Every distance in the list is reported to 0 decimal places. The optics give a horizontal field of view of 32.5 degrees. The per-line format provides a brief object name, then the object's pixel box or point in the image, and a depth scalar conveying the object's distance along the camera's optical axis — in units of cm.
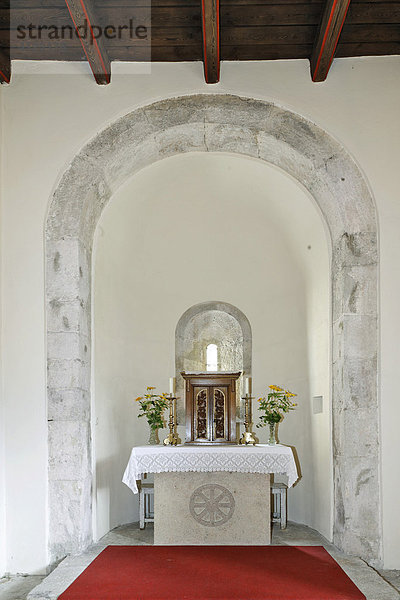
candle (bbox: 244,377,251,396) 716
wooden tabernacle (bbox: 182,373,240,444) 703
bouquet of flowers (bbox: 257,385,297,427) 723
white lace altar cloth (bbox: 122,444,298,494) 629
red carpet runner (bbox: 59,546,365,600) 485
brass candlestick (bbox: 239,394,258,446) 692
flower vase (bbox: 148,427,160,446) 738
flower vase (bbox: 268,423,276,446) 716
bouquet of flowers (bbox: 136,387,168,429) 739
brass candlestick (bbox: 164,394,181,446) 691
